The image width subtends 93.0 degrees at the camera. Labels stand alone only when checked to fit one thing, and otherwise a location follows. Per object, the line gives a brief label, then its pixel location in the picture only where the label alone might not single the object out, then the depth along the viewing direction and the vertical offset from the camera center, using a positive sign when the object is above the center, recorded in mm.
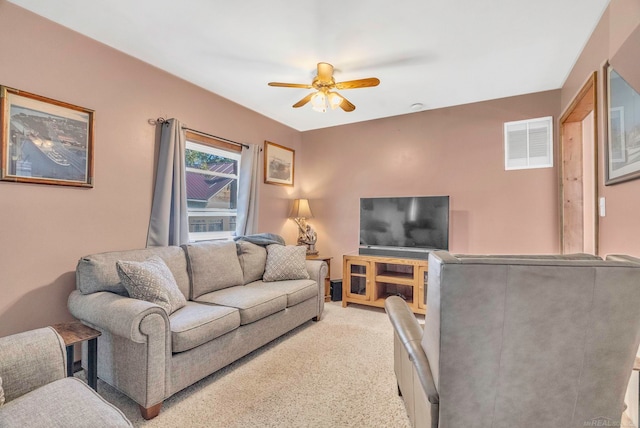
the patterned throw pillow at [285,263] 3250 -499
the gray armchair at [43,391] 1040 -692
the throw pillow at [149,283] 2014 -461
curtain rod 2904 +904
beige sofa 1771 -697
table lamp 4383 -60
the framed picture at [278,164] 4191 +780
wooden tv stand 3535 -747
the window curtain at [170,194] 2811 +212
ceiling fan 2533 +1129
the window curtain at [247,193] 3764 +302
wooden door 3043 +354
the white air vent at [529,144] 3312 +869
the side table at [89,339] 1779 -745
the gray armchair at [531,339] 915 -369
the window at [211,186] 3377 +363
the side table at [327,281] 4169 -882
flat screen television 3564 -29
